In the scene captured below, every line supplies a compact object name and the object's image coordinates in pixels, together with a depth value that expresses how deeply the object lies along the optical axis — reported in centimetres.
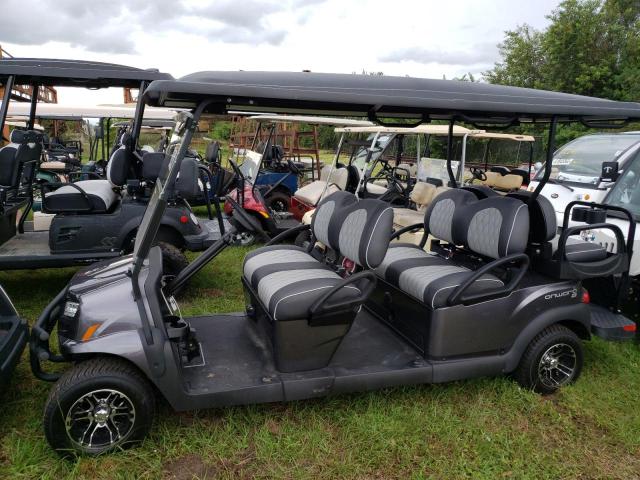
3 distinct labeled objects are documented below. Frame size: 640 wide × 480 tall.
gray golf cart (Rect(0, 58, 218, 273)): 405
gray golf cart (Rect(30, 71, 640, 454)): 230
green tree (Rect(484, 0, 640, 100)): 1780
